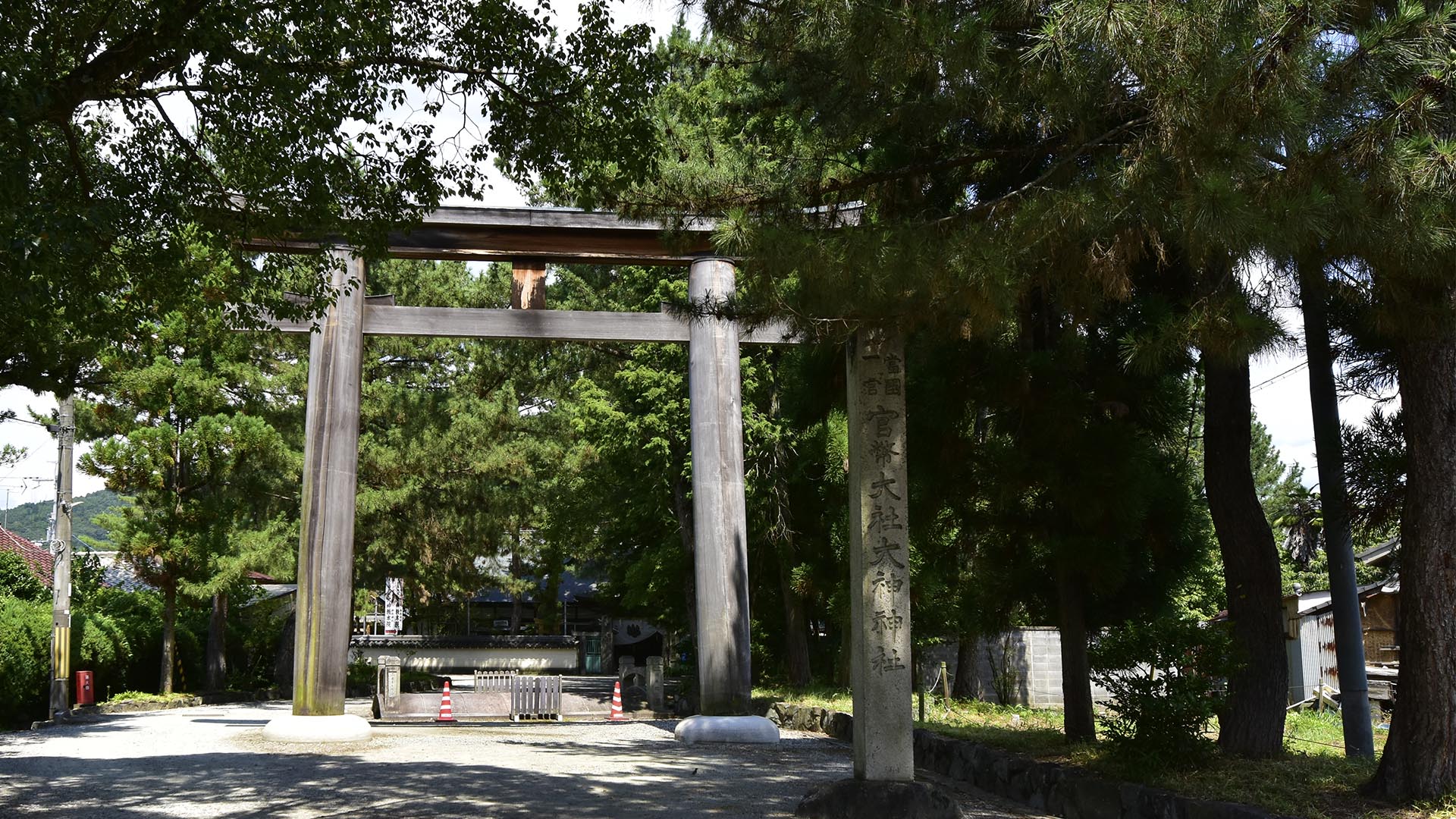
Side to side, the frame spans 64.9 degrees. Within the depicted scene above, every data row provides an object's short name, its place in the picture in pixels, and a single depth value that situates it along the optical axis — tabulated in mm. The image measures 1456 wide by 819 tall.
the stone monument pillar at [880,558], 7766
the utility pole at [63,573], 16078
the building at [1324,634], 18500
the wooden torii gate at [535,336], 12805
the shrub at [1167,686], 7617
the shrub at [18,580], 18812
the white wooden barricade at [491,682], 17750
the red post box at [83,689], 18000
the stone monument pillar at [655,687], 19781
